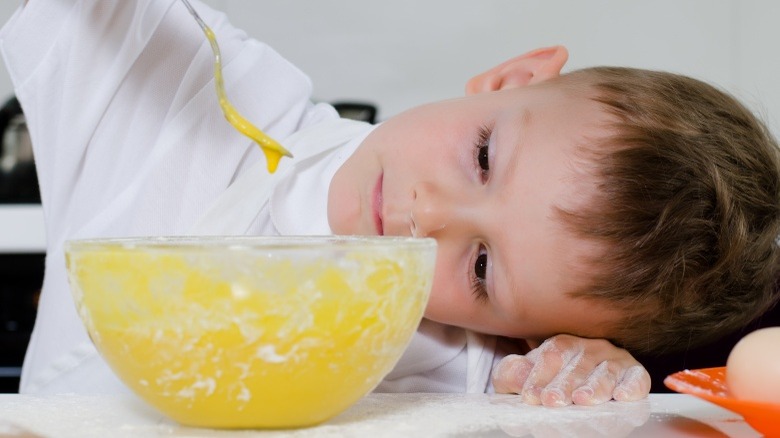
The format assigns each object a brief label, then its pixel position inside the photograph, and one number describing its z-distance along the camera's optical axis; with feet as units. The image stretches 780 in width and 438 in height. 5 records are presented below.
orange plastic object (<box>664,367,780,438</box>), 1.78
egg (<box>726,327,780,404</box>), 1.82
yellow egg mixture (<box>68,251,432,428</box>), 1.74
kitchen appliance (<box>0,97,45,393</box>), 3.54
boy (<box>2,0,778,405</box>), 2.33
